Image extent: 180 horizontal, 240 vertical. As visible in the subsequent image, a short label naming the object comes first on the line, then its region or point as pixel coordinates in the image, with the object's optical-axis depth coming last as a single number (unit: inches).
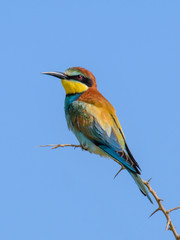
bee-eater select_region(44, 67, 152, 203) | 276.3
